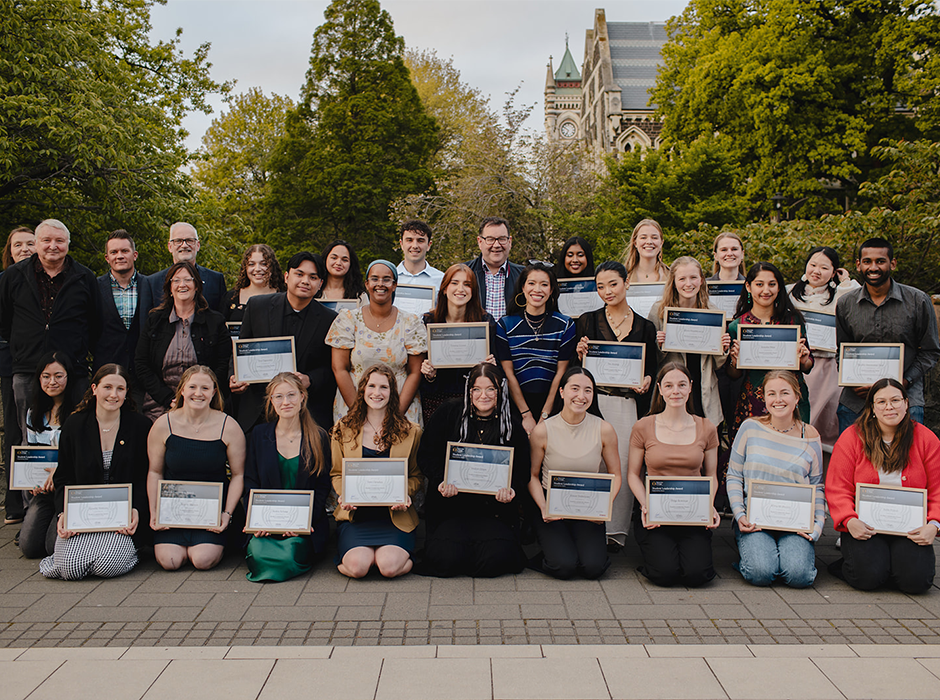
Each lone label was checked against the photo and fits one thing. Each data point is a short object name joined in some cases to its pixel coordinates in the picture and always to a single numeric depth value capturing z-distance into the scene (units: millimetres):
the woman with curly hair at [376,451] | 5363
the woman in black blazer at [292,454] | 5520
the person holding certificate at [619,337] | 5840
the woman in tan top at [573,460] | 5266
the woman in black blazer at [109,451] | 5414
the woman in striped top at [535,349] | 5840
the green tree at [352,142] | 31516
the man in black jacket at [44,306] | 6164
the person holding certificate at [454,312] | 5730
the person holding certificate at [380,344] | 5840
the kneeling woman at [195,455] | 5480
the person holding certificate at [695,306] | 5957
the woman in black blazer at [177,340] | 6047
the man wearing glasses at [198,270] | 6648
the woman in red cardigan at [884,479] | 4961
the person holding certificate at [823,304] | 6359
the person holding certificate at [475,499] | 5301
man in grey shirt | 6105
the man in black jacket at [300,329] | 6016
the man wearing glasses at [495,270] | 6754
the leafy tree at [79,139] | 12758
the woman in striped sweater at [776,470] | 5082
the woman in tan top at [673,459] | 5152
